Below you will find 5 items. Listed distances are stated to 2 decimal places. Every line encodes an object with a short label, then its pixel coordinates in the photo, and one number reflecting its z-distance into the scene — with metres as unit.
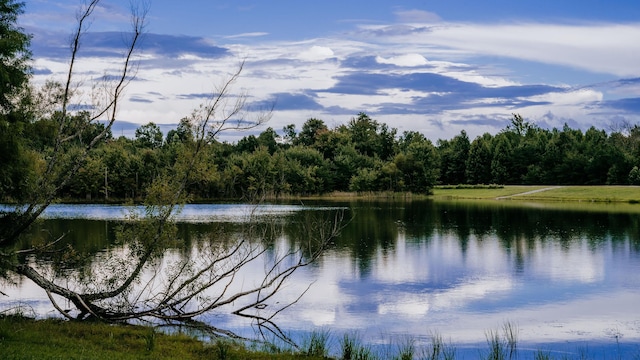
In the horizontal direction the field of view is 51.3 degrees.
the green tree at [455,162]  126.25
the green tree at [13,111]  20.48
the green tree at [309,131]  145.75
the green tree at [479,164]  122.00
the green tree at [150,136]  124.54
